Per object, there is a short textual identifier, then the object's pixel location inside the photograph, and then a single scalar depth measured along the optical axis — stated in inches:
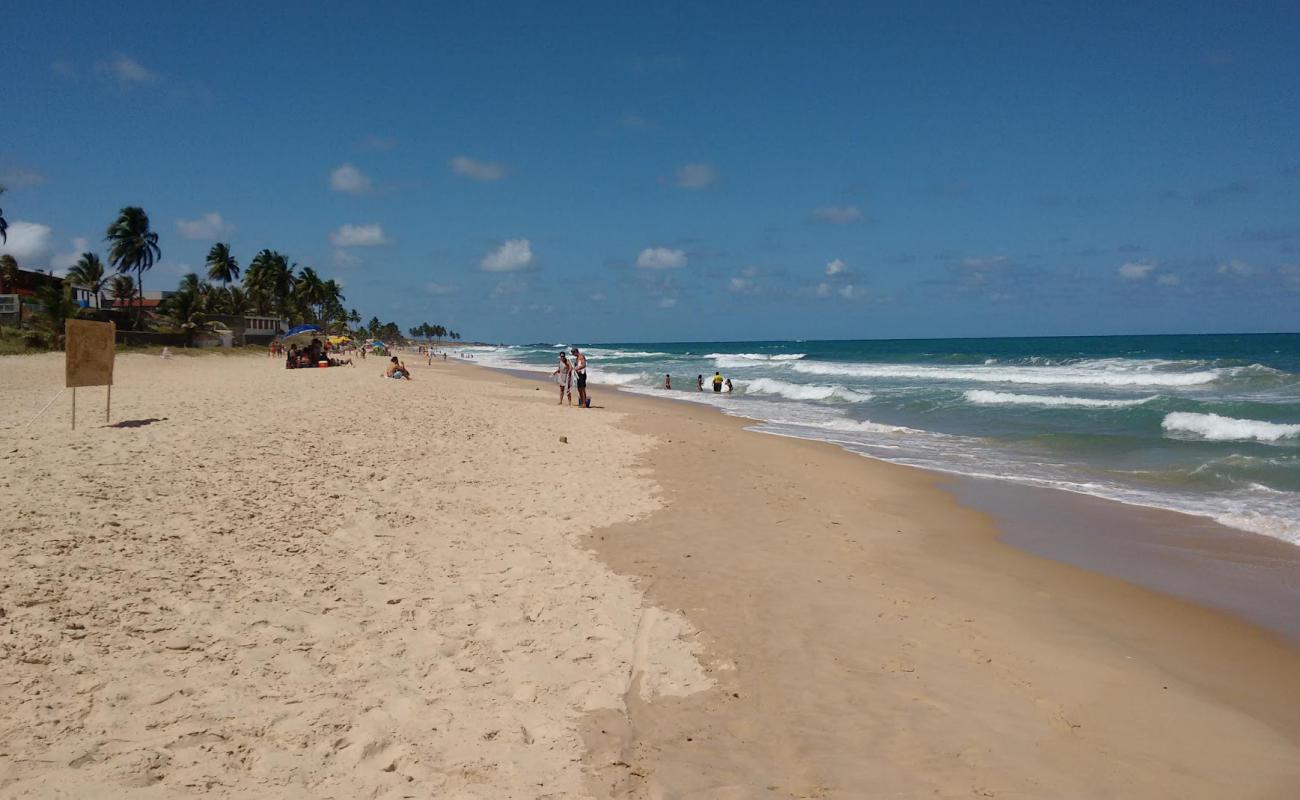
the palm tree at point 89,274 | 2066.9
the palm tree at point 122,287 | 2146.9
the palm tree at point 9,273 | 2001.7
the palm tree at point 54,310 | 1430.9
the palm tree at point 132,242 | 2204.7
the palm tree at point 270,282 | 2893.7
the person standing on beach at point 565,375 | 879.1
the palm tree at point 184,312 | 1833.2
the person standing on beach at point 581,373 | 837.2
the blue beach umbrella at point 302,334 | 1627.7
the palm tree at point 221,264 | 2810.0
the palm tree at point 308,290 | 3203.7
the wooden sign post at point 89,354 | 423.2
